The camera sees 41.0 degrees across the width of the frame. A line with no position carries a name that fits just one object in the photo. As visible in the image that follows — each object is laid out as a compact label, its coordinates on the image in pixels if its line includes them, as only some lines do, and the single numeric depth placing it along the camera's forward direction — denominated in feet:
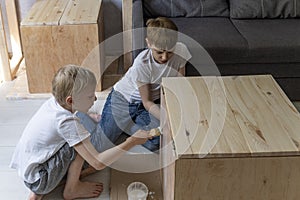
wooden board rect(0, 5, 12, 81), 8.89
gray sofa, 7.69
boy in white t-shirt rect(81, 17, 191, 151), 6.31
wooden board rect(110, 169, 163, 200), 5.85
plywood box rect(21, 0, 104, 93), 7.95
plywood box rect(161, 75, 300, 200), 4.08
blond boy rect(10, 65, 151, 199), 5.30
